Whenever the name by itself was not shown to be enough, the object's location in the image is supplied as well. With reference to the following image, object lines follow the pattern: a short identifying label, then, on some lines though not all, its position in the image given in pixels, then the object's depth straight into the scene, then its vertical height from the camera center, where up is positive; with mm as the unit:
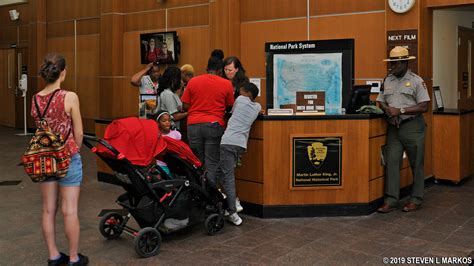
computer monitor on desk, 5695 +105
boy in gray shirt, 5000 -247
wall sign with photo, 6281 +44
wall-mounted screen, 10078 +1193
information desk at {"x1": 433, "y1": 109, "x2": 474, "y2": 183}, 6953 -458
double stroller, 4297 -630
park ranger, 5559 -171
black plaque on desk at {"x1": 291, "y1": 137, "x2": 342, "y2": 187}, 5375 -524
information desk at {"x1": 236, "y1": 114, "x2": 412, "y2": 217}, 5352 -571
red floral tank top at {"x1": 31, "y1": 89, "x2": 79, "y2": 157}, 3742 -41
